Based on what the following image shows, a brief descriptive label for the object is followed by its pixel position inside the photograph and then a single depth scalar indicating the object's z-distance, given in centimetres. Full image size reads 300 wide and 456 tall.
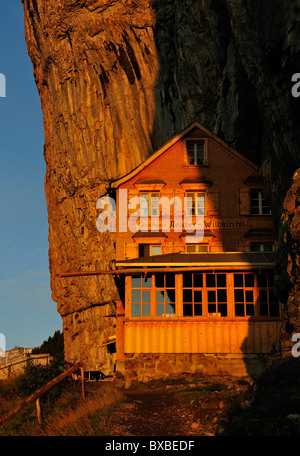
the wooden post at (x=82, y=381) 1845
